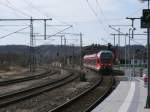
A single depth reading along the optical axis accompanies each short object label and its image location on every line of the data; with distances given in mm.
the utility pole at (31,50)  59891
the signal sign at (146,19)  18719
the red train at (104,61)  63000
